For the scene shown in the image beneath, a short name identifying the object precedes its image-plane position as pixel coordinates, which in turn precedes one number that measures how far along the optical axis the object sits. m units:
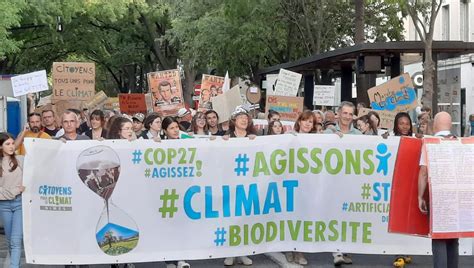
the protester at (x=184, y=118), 13.17
